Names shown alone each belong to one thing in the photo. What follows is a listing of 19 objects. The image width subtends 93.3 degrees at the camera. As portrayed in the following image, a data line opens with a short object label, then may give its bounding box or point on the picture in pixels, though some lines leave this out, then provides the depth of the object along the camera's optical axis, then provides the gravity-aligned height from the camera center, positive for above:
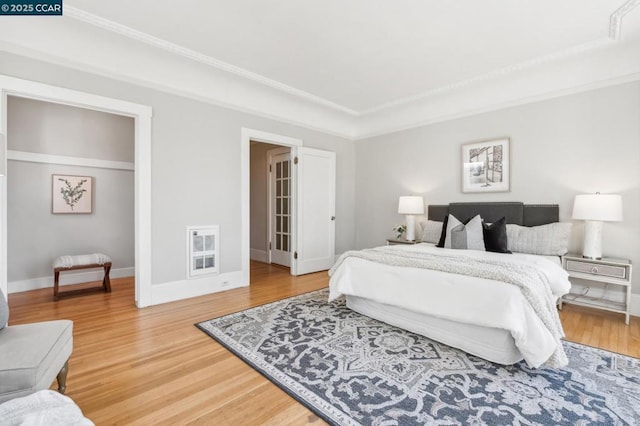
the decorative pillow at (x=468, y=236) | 3.54 -0.31
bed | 2.02 -0.69
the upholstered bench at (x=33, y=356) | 1.28 -0.70
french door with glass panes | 5.48 +0.03
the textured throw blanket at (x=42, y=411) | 0.91 -0.66
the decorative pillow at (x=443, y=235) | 3.88 -0.33
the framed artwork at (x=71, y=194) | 4.11 +0.17
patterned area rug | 1.64 -1.11
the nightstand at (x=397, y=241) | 4.61 -0.51
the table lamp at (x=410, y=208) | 4.63 +0.01
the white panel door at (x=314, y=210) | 4.89 -0.03
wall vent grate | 3.75 -0.55
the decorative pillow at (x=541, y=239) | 3.33 -0.32
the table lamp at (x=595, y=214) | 2.96 -0.03
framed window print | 4.01 +0.60
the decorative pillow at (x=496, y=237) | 3.43 -0.31
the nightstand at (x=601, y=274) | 2.89 -0.63
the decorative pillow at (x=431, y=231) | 4.31 -0.32
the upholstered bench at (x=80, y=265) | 3.57 -0.72
